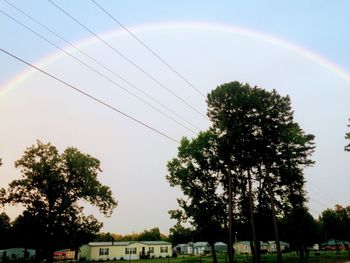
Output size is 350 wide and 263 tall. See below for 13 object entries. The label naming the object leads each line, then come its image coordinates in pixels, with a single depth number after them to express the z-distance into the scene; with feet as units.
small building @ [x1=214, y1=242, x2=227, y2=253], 423.43
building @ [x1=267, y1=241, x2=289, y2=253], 385.74
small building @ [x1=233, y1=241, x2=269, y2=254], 380.54
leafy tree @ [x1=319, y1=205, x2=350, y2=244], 277.64
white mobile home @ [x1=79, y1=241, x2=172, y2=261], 226.58
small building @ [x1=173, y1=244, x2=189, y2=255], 401.00
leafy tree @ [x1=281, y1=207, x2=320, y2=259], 147.26
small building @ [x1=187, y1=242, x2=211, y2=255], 357.41
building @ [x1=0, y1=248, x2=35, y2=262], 267.02
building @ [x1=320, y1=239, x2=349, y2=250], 386.52
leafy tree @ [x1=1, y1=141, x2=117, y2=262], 149.69
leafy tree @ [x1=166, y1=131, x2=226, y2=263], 153.17
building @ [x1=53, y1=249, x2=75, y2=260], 303.50
